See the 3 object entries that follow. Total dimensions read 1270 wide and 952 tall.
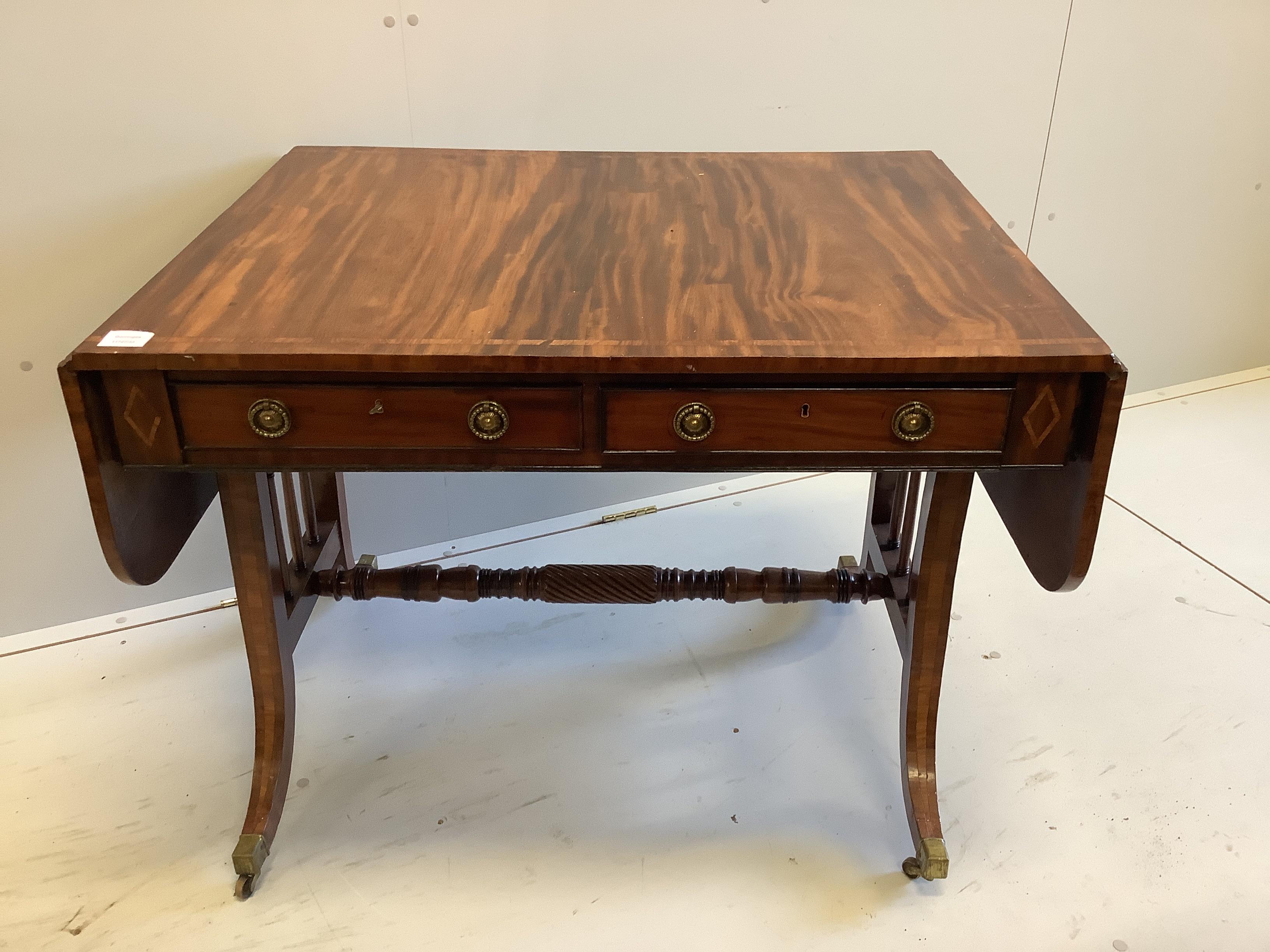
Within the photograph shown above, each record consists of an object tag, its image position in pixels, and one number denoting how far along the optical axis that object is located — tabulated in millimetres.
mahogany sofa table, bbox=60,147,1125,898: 1046
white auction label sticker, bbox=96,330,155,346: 1028
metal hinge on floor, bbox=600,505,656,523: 2221
